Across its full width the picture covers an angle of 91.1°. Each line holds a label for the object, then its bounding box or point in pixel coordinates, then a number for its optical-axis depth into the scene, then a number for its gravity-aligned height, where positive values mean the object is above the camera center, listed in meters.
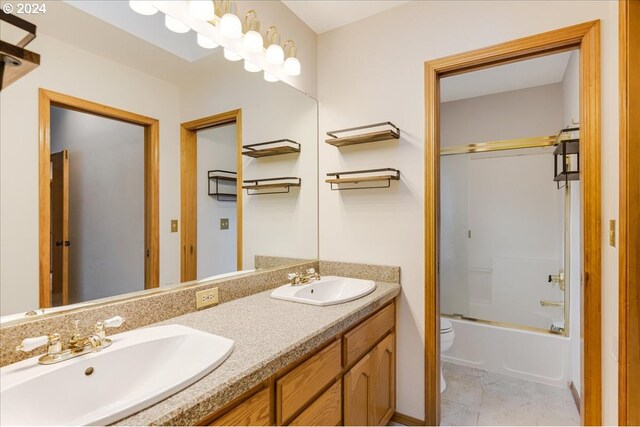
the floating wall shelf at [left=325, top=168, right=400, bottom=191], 1.86 +0.21
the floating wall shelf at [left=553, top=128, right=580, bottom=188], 1.93 +0.37
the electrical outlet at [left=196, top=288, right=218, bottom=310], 1.36 -0.38
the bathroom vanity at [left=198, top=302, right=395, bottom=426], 0.91 -0.66
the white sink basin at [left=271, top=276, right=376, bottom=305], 1.55 -0.43
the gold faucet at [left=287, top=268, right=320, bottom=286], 1.81 -0.39
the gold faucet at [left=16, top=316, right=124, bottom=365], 0.82 -0.36
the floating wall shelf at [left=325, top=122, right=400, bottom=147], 1.84 +0.46
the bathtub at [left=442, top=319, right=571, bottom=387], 2.36 -1.13
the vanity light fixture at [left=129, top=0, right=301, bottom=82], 1.32 +0.87
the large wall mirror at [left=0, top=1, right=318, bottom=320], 0.95 +0.20
